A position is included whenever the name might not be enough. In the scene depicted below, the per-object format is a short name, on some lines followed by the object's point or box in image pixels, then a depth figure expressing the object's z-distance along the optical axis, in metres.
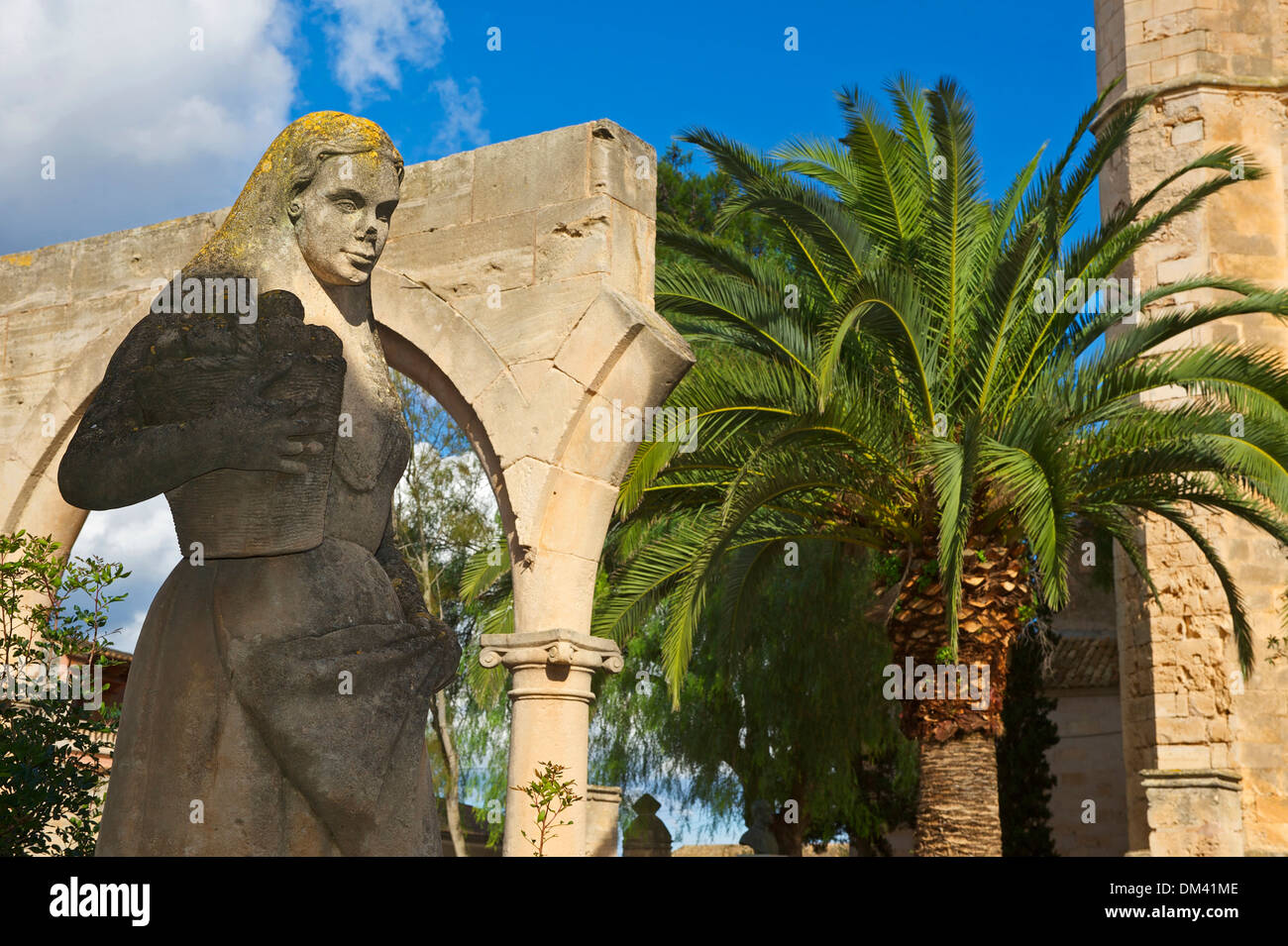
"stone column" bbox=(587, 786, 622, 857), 11.77
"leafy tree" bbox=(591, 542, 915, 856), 17.00
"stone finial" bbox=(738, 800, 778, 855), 18.25
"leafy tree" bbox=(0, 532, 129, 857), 4.38
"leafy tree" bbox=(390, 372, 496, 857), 21.27
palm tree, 9.44
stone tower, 13.45
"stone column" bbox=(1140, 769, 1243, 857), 11.55
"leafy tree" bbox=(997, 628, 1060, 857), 17.23
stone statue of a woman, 2.27
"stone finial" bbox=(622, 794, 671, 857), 17.70
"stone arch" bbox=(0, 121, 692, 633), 6.98
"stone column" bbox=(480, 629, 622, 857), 6.78
